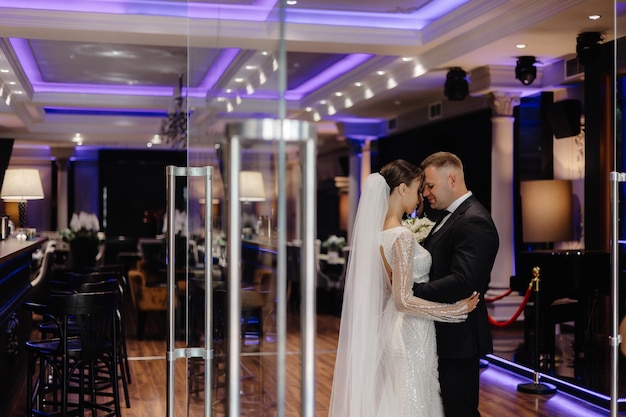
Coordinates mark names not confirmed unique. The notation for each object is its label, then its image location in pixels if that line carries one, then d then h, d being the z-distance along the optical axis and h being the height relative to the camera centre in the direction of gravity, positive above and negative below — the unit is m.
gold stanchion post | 6.71 -1.41
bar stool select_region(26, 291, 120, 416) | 4.82 -0.82
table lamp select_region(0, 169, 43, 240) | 8.98 +0.35
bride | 4.05 -0.57
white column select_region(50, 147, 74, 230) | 20.39 +0.75
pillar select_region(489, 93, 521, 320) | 9.95 +0.18
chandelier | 10.95 +1.31
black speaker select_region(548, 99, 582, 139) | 9.41 +1.16
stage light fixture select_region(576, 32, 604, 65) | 7.18 +1.51
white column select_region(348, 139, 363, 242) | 15.83 +0.84
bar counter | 5.82 -0.80
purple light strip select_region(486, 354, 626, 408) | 6.25 -1.41
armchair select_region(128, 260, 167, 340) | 9.73 -0.96
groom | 3.79 -0.26
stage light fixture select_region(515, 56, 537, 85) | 8.32 +1.51
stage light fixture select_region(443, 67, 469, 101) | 8.98 +1.47
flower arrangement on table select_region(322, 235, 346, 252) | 13.41 -0.47
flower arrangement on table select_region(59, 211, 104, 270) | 12.57 -0.47
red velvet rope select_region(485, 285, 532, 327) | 7.21 -0.80
